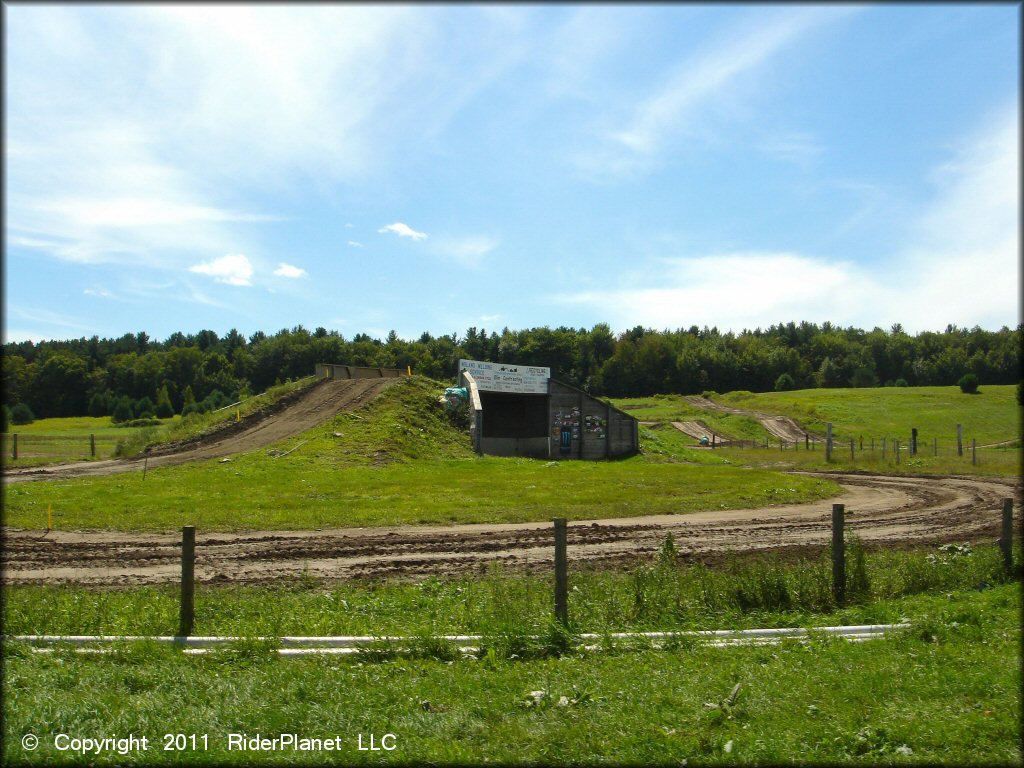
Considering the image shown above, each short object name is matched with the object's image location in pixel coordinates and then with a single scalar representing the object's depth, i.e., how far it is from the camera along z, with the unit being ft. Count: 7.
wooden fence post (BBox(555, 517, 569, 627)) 26.89
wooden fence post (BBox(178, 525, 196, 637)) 26.68
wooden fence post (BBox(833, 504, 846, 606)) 30.71
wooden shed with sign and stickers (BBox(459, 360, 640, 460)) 137.90
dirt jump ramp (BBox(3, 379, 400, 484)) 98.53
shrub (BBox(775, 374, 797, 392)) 353.10
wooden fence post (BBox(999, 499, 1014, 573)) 35.82
